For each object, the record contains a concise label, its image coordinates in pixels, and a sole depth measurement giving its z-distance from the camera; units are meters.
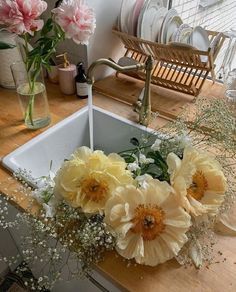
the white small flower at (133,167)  0.65
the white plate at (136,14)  1.14
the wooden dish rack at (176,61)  1.04
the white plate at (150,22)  1.12
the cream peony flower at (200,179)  0.57
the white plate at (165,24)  1.12
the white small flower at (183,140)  0.69
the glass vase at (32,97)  0.98
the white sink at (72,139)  0.97
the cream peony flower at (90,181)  0.58
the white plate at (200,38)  1.09
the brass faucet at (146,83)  0.88
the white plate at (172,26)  1.14
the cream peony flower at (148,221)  0.54
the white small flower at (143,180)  0.57
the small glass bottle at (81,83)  1.15
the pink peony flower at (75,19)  0.79
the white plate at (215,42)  1.05
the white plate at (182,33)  1.14
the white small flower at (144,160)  0.68
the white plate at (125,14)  1.17
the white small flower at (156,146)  0.72
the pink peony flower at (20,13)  0.73
